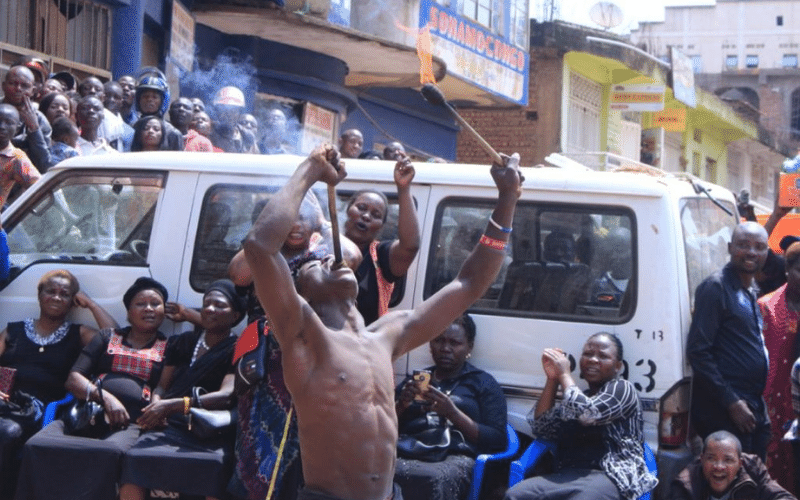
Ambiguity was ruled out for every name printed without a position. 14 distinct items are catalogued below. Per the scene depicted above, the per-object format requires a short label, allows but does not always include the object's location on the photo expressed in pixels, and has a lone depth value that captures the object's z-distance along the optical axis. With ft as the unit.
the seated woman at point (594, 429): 16.08
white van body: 16.61
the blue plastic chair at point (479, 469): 16.33
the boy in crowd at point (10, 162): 21.15
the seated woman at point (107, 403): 16.67
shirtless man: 11.11
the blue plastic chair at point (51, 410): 17.95
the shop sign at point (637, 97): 69.51
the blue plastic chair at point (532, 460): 16.40
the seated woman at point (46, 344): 18.04
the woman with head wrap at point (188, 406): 16.37
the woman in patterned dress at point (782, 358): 19.51
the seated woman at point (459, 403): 16.63
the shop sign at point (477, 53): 47.91
